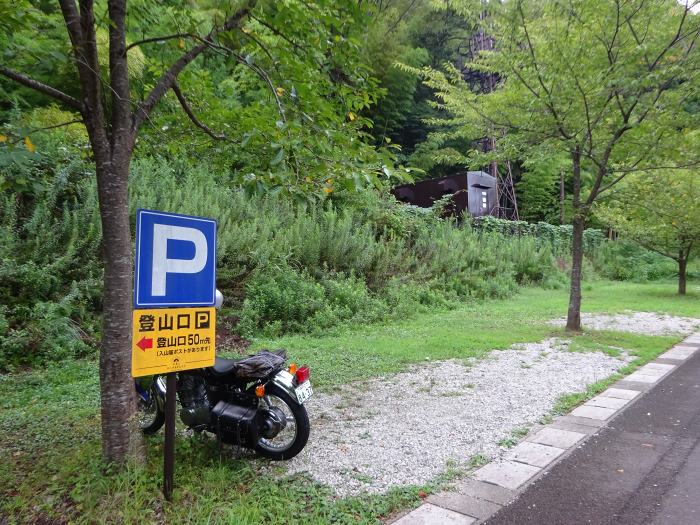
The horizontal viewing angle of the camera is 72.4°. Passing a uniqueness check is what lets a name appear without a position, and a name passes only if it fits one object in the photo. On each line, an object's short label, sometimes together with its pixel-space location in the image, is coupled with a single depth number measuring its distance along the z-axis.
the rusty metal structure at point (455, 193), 18.58
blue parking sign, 2.64
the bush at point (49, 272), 6.03
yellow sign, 2.64
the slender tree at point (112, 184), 3.03
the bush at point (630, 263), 21.38
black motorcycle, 3.51
